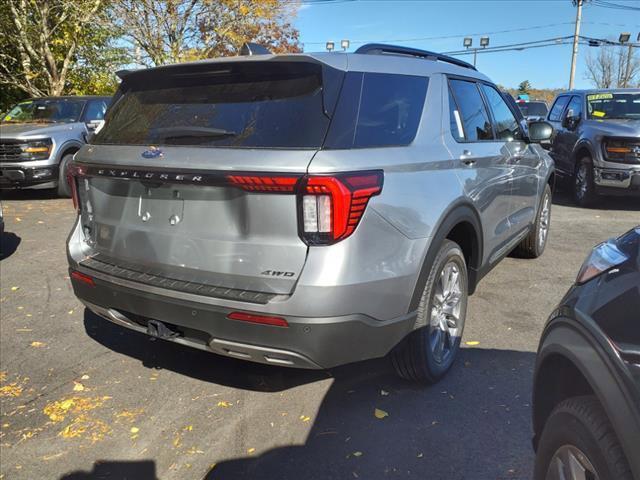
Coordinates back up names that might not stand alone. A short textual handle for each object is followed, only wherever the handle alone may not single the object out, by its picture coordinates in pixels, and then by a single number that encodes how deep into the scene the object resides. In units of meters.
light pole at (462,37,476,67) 34.59
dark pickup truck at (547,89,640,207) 8.13
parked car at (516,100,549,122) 22.50
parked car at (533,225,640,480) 1.44
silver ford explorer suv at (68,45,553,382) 2.41
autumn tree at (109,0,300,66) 16.66
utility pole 32.78
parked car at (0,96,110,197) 9.43
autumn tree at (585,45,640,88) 38.66
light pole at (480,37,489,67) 34.63
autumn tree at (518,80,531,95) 65.36
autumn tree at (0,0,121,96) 15.26
